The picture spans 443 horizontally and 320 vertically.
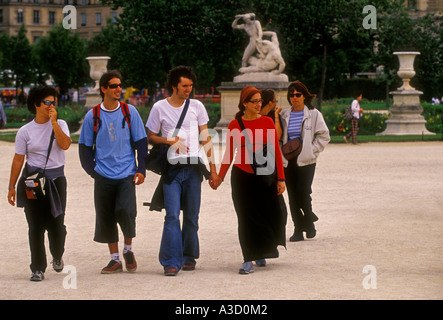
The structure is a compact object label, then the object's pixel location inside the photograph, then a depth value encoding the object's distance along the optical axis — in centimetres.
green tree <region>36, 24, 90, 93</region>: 7069
